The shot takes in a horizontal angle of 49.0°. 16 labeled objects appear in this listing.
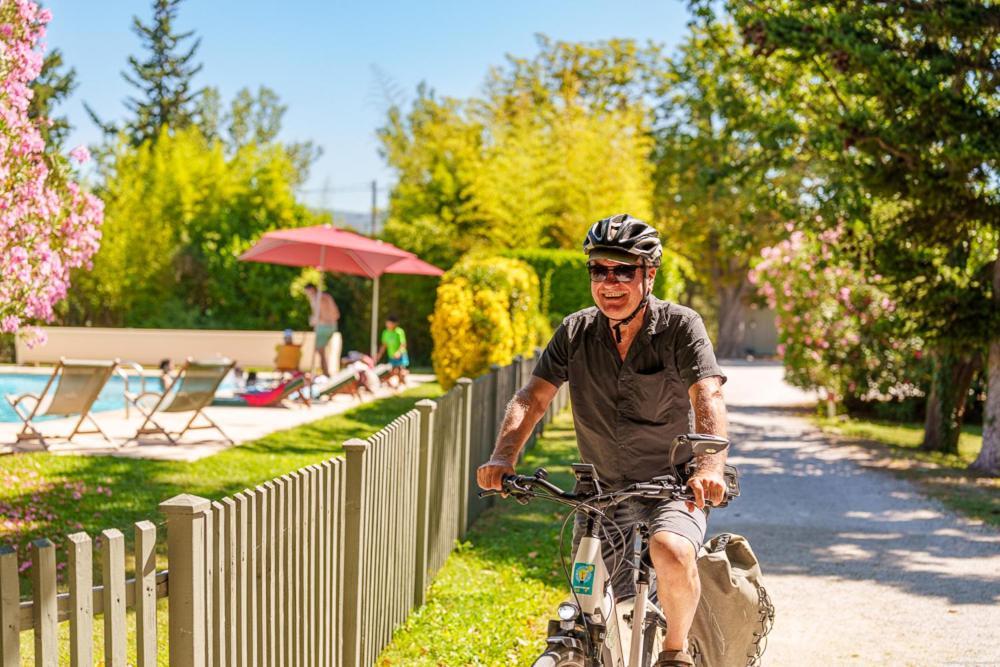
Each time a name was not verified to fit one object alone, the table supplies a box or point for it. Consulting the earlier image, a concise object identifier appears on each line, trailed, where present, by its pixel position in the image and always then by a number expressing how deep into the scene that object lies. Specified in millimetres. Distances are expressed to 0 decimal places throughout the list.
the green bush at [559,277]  24219
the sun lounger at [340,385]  17141
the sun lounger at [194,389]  11859
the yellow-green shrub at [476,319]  16266
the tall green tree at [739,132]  16094
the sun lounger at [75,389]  11180
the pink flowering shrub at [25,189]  7422
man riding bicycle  3686
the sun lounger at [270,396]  16641
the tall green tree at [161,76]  55844
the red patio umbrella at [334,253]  18172
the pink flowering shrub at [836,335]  19375
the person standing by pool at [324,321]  19828
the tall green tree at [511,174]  25281
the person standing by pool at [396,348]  20703
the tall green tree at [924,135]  11867
